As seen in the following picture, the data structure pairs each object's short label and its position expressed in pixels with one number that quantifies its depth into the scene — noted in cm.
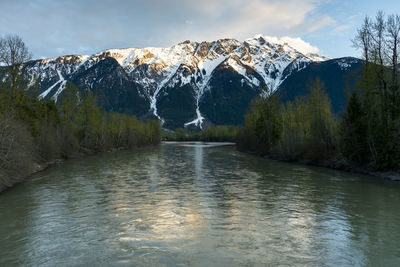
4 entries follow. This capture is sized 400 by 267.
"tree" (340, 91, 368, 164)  3972
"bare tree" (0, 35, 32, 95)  3879
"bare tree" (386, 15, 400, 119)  3666
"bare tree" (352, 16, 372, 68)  3989
